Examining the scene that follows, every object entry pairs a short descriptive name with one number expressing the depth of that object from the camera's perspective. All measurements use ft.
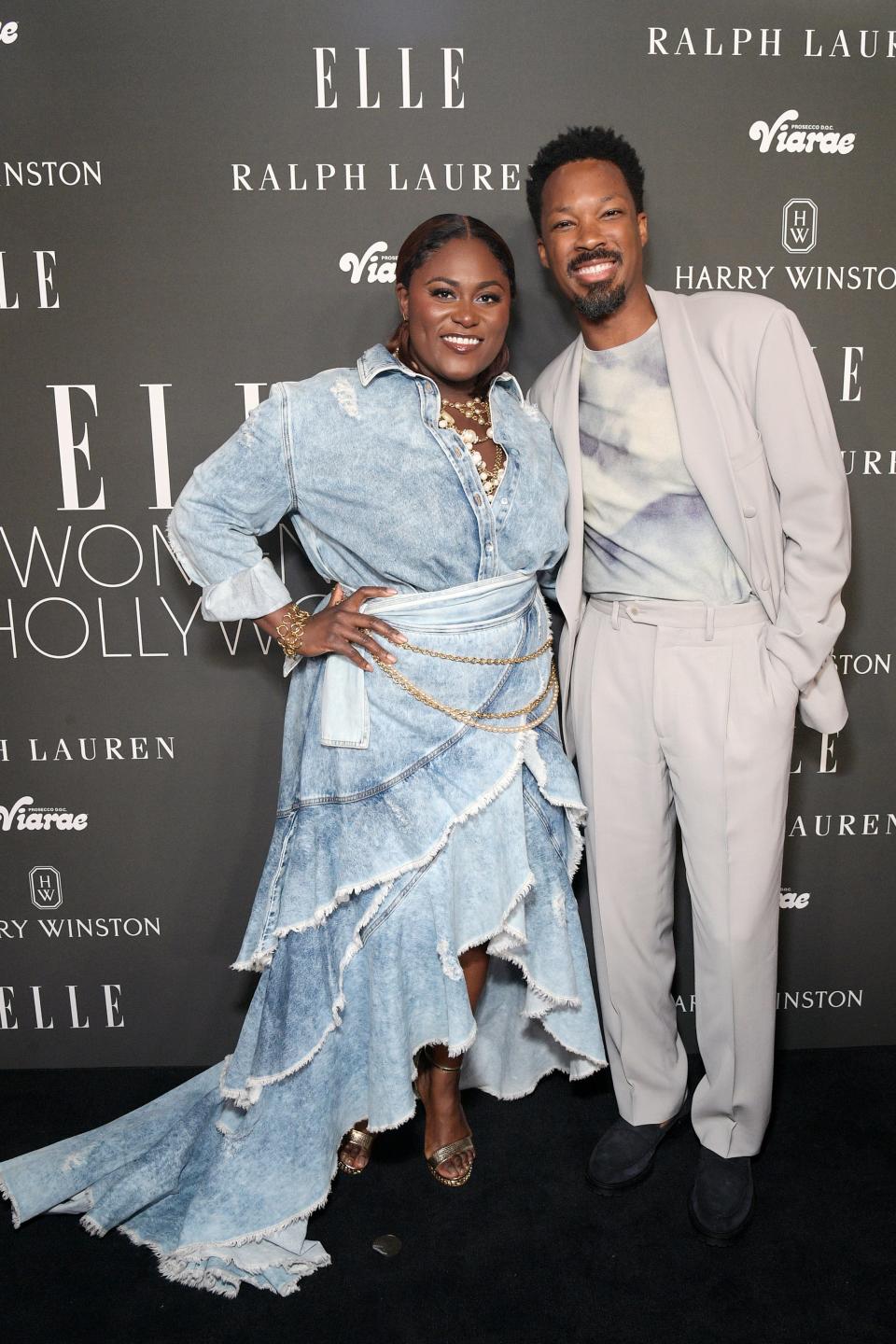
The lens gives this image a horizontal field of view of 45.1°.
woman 6.87
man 6.99
